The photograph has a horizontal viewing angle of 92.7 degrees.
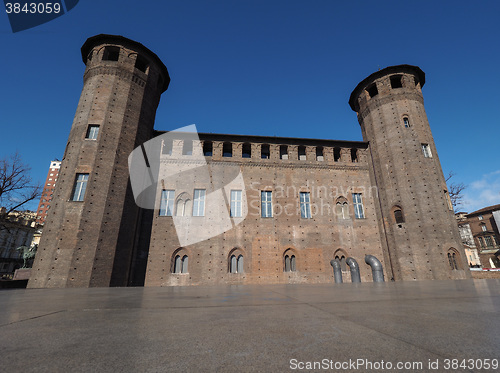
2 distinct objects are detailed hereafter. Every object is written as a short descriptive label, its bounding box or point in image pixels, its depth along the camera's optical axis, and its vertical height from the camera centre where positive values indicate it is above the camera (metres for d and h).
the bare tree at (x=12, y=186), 18.33 +6.11
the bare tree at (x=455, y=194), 22.27 +6.77
